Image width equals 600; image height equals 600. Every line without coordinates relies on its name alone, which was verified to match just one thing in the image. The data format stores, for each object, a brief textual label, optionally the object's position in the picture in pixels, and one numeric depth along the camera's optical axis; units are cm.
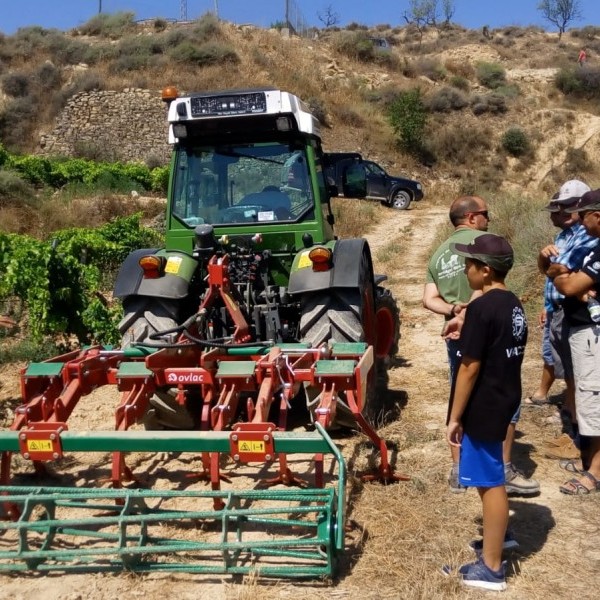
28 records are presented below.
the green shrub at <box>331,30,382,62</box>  3988
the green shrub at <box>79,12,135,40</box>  3988
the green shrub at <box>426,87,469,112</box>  3531
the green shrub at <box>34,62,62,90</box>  3347
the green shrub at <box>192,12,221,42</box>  3584
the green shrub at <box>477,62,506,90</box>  3897
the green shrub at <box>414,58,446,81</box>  4003
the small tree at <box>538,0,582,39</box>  5519
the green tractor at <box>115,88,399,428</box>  491
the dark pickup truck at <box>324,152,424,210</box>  2220
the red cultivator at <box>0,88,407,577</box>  336
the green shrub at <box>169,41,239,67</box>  3347
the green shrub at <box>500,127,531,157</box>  3225
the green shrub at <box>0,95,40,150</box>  3120
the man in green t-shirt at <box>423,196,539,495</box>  421
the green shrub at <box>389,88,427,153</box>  3130
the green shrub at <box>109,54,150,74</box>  3378
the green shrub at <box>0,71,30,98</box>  3350
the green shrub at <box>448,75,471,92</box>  3838
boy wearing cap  320
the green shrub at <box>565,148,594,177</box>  3044
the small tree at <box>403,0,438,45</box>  5731
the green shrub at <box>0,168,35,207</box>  1514
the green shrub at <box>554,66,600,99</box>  3622
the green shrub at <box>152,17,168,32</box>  4003
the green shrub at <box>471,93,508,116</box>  3522
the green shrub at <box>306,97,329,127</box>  3105
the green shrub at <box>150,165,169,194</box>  2181
